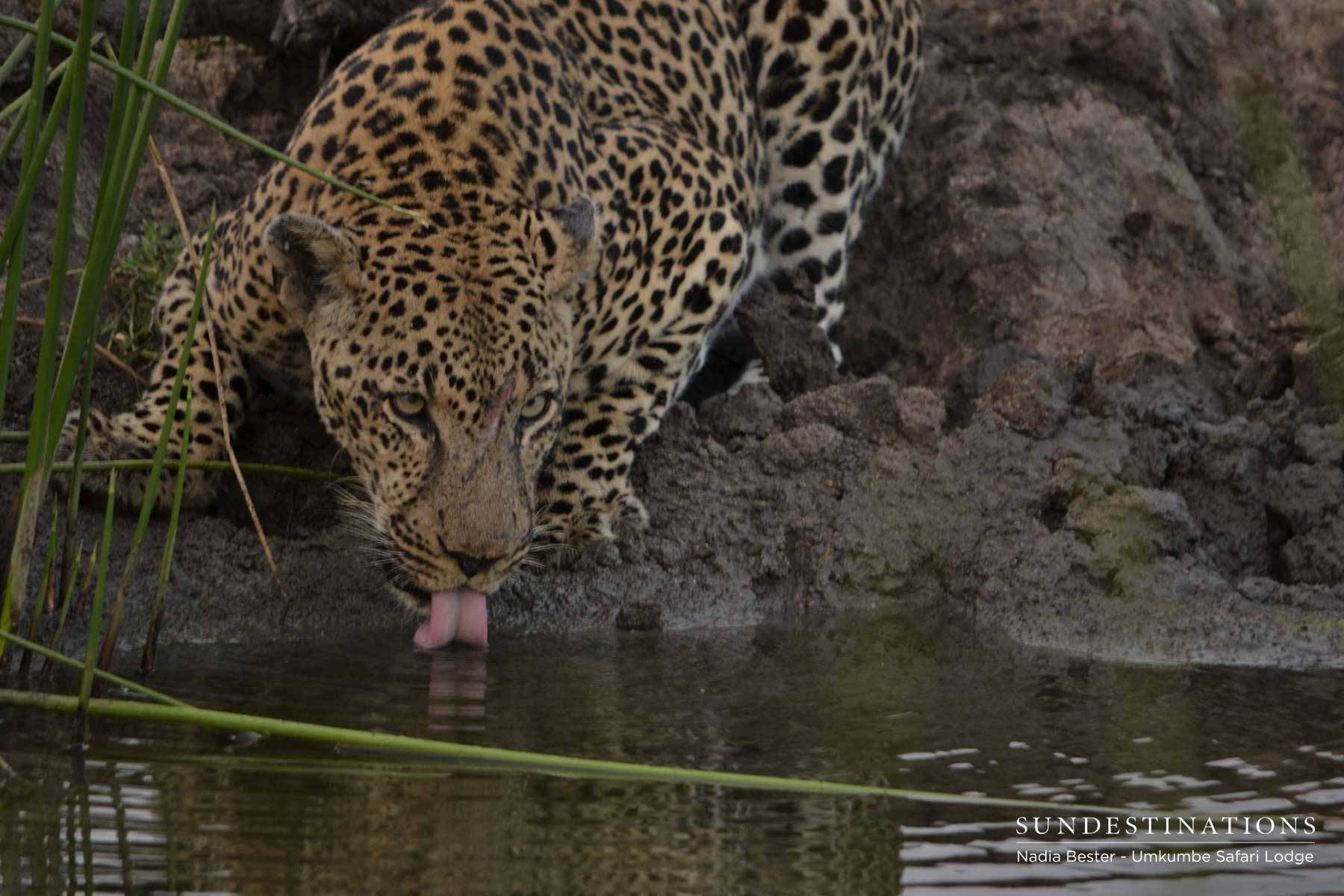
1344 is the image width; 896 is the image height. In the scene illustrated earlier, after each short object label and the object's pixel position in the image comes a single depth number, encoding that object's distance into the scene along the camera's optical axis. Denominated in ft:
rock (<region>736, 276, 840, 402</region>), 55.01
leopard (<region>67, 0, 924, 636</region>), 41.52
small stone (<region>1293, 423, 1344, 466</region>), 49.67
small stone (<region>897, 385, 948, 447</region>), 51.98
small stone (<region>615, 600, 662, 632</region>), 46.57
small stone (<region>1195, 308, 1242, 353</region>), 62.23
